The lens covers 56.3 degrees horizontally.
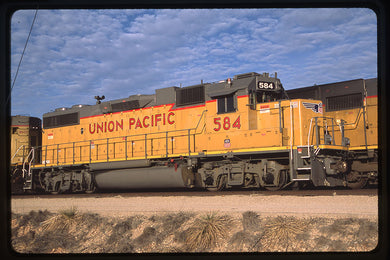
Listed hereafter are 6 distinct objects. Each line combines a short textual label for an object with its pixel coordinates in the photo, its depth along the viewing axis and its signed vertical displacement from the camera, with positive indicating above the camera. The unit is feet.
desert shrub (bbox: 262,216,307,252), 22.82 -6.06
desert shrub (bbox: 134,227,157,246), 26.58 -7.35
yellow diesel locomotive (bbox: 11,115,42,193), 61.77 -0.63
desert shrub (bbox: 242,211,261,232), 24.70 -5.91
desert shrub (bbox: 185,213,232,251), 24.14 -6.47
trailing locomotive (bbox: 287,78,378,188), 45.09 +2.66
